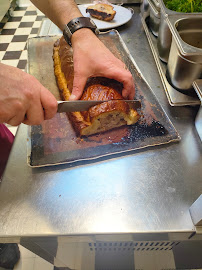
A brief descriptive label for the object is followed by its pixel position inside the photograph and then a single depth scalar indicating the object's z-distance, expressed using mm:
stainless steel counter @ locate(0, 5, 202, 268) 824
